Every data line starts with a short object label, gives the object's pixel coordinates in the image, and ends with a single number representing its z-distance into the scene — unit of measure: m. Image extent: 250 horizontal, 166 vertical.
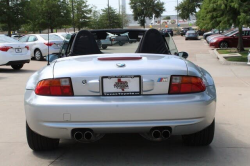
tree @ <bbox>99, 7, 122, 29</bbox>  64.75
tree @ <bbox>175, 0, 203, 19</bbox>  74.38
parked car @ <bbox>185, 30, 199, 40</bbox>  47.56
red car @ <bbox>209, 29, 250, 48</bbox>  27.77
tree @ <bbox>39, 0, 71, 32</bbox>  40.53
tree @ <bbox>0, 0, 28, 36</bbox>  33.41
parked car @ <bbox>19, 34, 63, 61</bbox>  19.88
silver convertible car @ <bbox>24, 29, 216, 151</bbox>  3.73
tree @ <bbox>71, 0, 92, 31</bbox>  52.88
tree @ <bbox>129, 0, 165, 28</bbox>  95.12
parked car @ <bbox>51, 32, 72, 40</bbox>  22.08
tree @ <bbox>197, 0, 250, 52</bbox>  17.30
